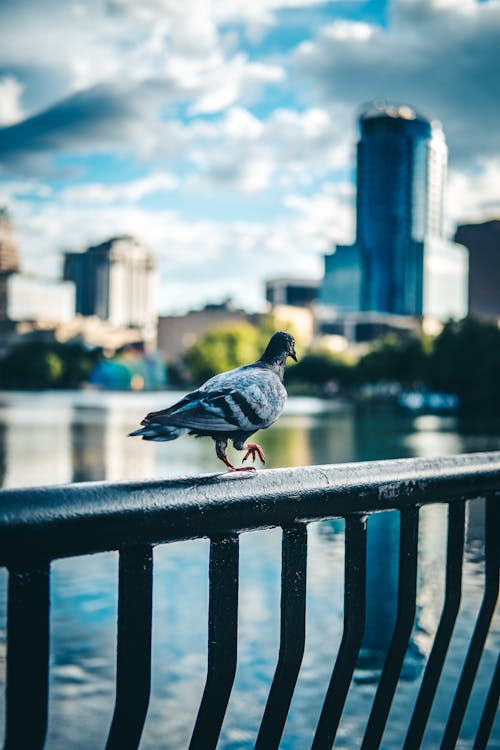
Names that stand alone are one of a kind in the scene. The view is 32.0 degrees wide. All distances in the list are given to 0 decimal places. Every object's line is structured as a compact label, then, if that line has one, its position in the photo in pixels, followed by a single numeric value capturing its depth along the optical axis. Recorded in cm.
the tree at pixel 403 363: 7200
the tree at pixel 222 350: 11581
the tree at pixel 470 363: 5822
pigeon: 182
